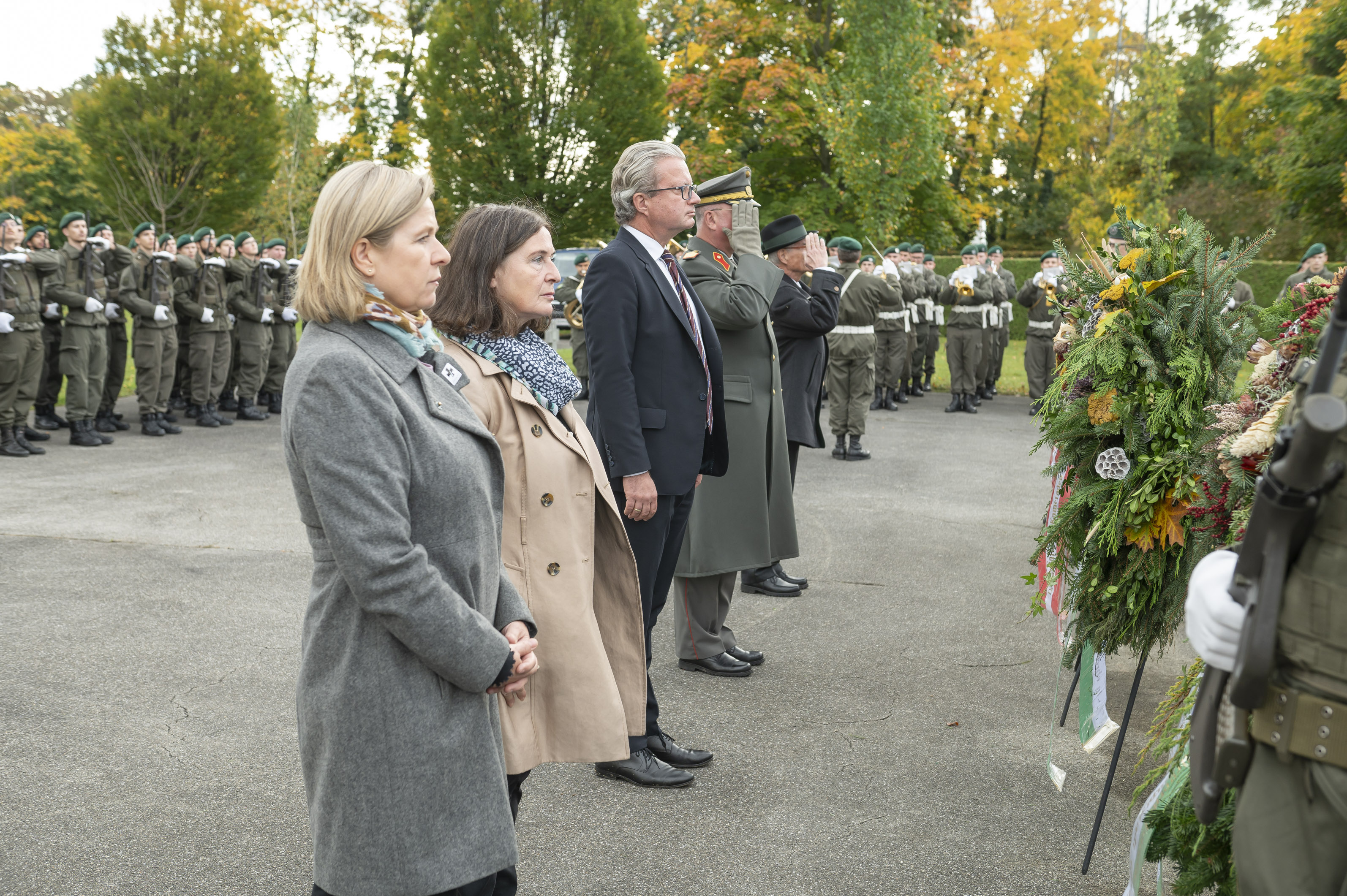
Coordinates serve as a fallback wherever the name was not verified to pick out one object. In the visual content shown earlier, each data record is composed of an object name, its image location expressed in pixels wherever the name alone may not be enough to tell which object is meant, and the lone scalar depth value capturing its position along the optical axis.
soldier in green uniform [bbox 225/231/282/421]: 13.42
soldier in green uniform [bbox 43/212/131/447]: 10.96
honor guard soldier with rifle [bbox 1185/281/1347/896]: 1.55
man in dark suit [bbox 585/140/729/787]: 3.78
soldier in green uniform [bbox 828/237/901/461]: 11.38
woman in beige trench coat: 2.82
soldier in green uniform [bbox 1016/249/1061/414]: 14.88
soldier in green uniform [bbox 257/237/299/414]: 14.10
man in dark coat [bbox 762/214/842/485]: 6.01
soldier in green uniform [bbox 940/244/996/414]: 15.33
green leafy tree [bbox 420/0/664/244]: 23.69
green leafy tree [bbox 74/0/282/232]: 22.95
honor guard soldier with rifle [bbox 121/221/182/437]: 11.81
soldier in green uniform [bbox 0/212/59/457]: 10.17
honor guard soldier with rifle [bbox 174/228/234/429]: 12.62
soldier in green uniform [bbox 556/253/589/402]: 13.91
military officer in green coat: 4.76
